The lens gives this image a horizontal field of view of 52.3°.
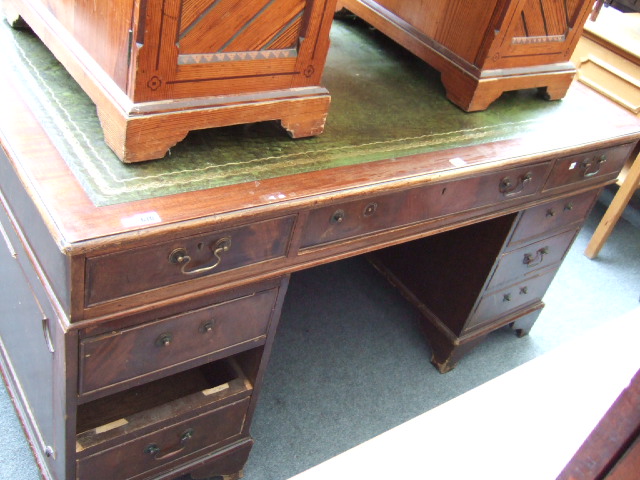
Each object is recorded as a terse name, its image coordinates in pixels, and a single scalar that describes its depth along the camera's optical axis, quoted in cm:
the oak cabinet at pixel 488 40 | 152
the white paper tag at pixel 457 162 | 136
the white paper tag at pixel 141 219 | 96
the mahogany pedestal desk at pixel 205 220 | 101
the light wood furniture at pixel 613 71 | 256
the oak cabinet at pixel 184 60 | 101
